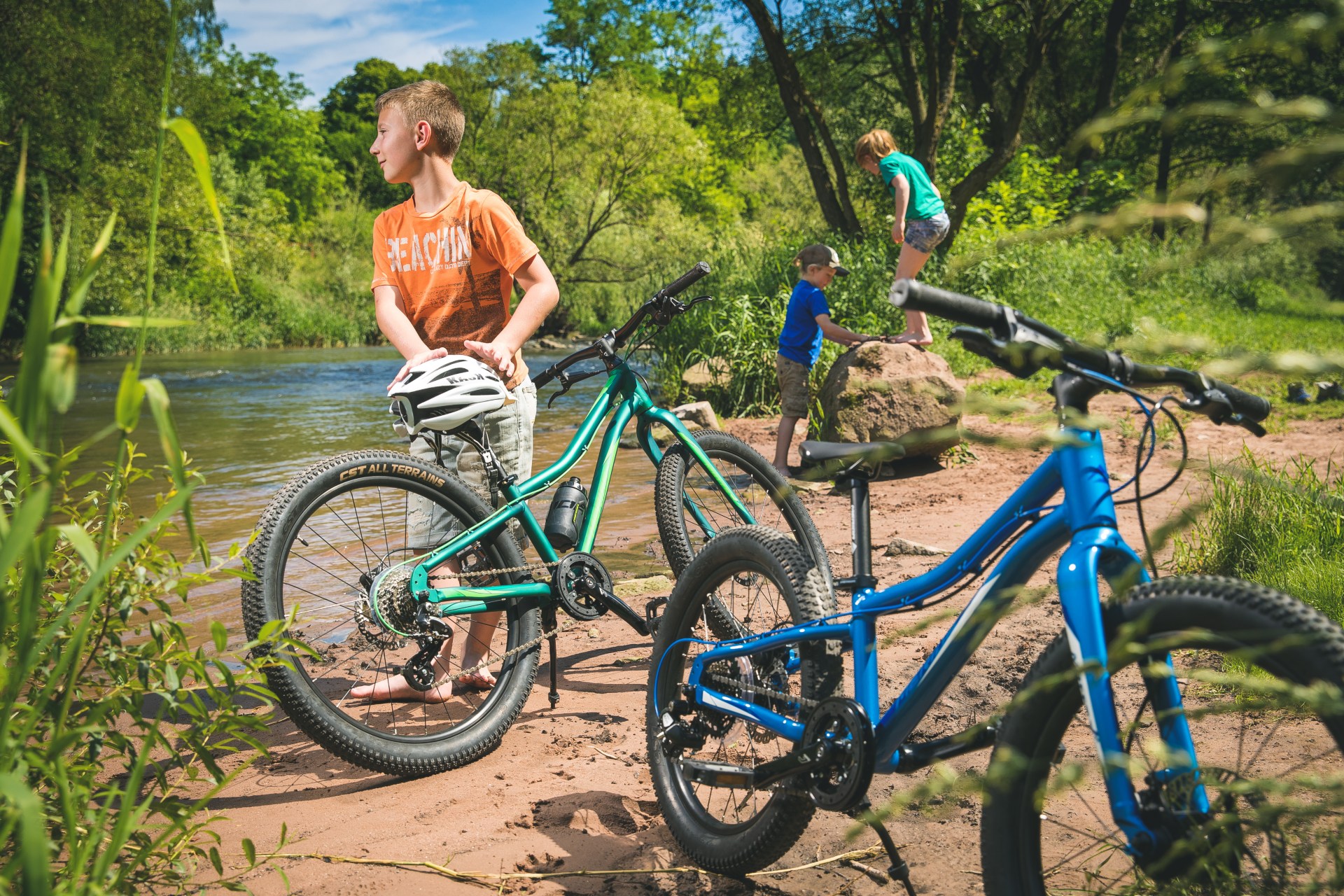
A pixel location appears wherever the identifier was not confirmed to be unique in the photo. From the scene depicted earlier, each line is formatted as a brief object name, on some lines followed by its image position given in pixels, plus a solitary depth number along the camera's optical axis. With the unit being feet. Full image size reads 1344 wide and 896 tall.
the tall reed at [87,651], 3.61
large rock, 24.76
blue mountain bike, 4.39
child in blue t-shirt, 25.41
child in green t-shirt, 27.48
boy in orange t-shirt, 11.62
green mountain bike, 9.23
